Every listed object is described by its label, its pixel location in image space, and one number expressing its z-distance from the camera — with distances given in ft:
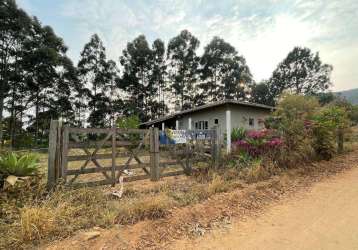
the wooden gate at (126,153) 16.62
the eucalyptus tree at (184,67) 110.52
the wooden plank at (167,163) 22.37
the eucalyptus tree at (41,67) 75.20
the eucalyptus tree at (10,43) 68.49
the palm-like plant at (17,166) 13.96
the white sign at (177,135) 24.34
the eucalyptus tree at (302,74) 118.83
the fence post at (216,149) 26.35
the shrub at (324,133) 28.78
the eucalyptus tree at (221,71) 114.93
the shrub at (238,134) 39.58
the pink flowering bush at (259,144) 26.08
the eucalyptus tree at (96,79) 100.48
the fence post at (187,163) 24.16
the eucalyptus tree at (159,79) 109.40
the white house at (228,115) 46.12
